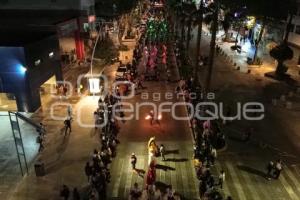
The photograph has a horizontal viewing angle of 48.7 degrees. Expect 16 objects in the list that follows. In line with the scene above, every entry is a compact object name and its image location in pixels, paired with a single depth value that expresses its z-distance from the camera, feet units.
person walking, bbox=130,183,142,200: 51.96
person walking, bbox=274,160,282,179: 60.49
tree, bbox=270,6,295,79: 125.70
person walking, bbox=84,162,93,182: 57.41
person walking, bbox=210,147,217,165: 64.44
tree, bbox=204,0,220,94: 79.36
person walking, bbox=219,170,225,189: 57.06
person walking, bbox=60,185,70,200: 52.03
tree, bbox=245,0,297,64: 131.44
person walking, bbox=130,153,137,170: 61.52
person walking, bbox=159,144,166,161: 65.85
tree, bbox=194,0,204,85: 94.77
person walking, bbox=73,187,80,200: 51.55
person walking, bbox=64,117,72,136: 76.65
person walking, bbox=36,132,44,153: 69.62
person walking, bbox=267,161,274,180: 61.21
